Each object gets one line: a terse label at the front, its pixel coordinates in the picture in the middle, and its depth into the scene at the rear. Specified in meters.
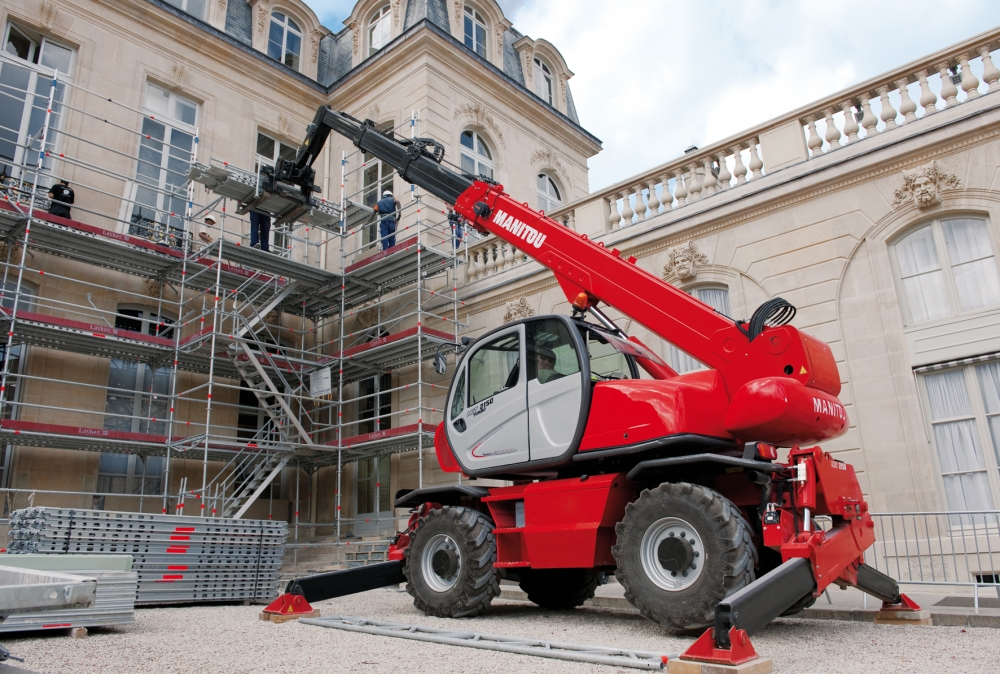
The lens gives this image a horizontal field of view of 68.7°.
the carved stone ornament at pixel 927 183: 10.40
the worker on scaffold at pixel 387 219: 16.83
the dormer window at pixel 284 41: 21.84
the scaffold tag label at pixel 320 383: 16.30
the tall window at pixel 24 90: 15.47
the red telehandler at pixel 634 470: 5.62
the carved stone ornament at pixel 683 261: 12.63
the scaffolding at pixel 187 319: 14.37
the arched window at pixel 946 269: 10.12
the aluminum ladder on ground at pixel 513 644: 4.74
